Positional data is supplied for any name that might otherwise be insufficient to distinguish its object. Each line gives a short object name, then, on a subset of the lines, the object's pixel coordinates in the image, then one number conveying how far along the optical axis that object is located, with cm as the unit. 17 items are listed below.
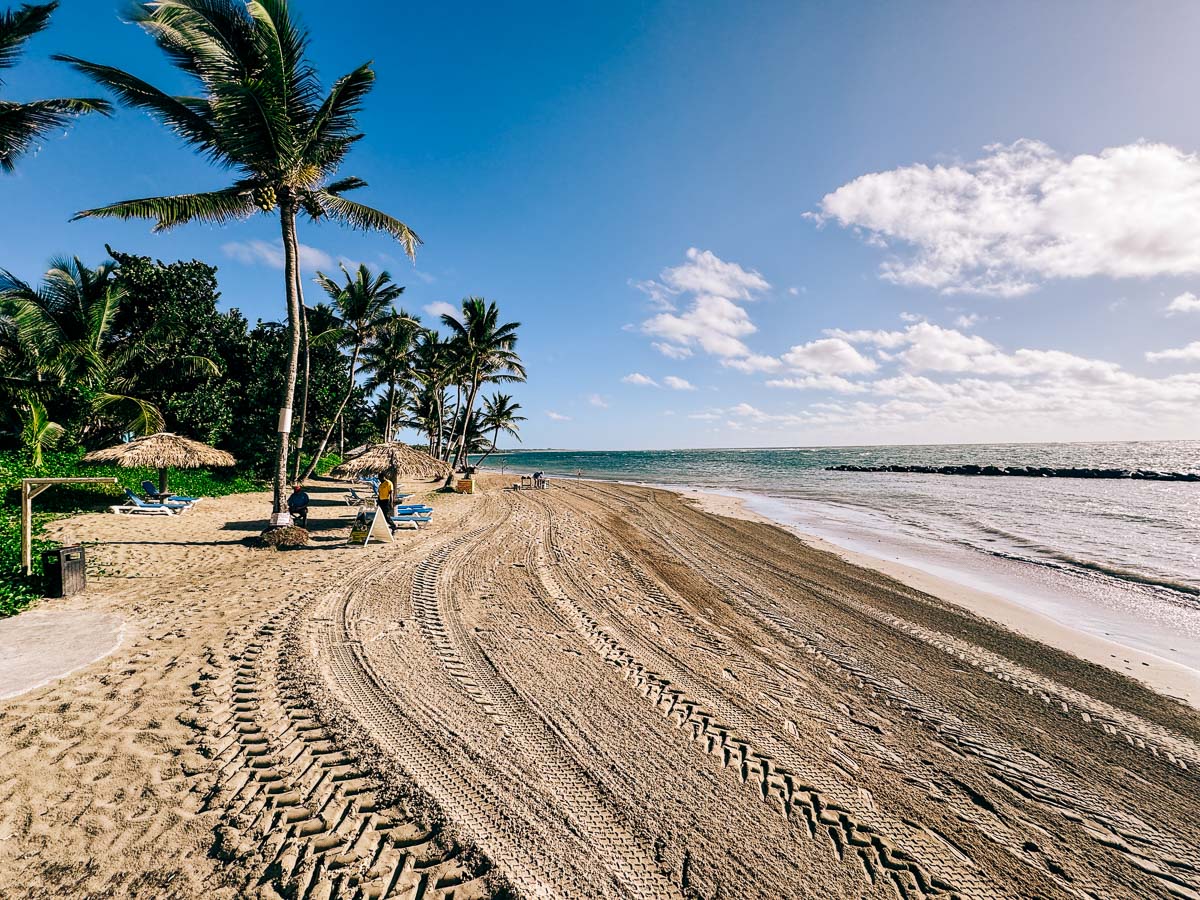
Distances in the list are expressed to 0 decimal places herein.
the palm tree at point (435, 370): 2859
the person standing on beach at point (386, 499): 1271
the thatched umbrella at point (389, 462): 1519
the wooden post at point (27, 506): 657
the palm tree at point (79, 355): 1514
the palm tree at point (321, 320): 2380
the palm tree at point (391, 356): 2684
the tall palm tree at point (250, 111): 921
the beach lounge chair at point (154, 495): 1409
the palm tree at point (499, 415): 3685
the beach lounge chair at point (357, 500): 1700
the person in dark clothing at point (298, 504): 1232
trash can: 664
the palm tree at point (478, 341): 2534
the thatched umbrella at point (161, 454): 1402
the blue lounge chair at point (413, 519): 1354
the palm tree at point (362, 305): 2138
